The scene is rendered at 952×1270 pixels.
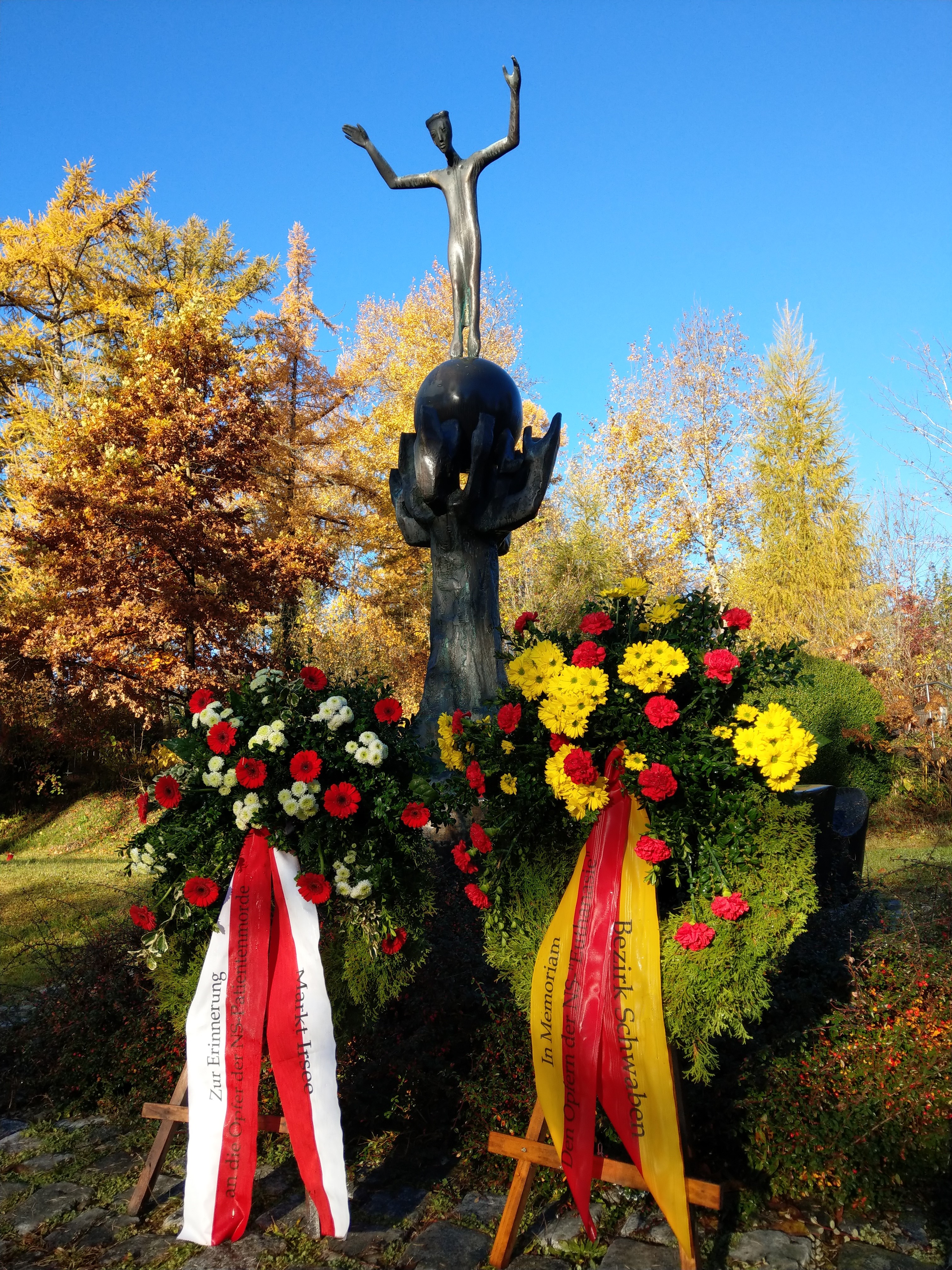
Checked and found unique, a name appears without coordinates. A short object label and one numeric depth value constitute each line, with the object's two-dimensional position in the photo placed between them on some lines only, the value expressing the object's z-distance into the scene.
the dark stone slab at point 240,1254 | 2.53
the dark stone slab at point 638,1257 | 2.43
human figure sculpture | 7.48
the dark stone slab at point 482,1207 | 2.75
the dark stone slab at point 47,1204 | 2.78
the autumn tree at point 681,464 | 22.06
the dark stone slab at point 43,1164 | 3.14
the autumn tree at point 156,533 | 10.90
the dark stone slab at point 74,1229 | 2.67
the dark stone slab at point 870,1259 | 2.41
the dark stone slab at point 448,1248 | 2.49
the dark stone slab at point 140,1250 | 2.57
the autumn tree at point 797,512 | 20.88
